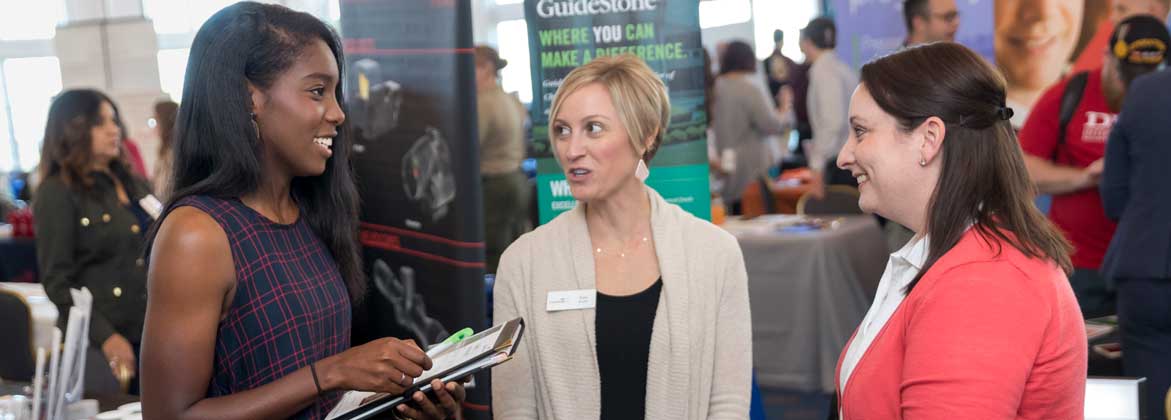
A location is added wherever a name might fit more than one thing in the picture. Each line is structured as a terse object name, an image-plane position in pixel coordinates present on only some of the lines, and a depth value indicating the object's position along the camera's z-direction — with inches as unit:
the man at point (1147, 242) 135.8
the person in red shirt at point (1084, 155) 161.9
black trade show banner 135.3
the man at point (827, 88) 278.4
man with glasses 233.6
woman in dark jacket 152.0
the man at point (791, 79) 397.7
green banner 130.6
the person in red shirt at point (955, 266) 51.8
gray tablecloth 209.6
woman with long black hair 63.1
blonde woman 91.6
